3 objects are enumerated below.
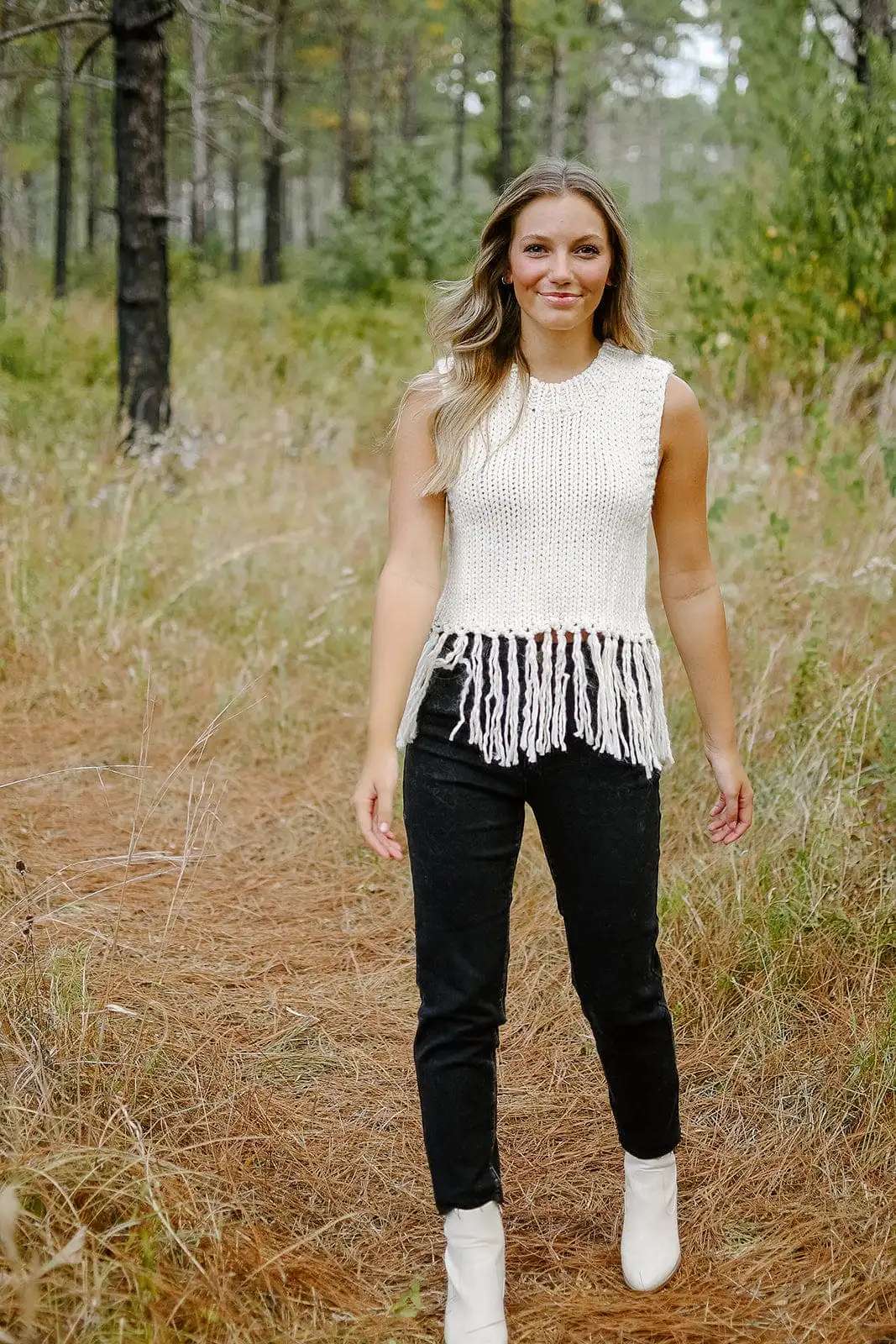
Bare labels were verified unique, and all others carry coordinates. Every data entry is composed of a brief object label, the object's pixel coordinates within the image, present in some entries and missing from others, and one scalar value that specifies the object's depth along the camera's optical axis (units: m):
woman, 1.94
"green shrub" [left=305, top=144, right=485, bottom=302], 13.85
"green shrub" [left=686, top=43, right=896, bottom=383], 6.44
